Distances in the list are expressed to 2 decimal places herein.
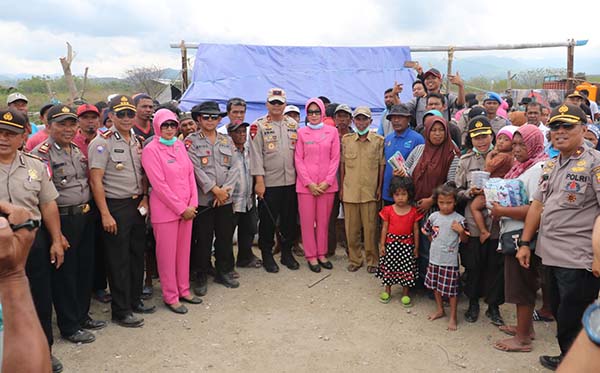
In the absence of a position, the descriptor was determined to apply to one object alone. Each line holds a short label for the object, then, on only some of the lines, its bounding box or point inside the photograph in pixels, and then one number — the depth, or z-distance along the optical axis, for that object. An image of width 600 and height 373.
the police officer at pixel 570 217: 2.97
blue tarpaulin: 10.18
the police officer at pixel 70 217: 3.68
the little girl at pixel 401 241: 4.54
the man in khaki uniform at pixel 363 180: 5.24
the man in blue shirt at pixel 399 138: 4.98
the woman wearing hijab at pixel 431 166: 4.38
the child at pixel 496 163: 3.89
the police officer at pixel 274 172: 5.30
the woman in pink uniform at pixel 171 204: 4.16
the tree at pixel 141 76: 21.75
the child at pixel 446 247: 4.11
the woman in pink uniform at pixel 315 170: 5.33
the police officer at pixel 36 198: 3.13
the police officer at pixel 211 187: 4.70
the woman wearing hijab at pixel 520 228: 3.56
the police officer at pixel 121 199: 3.90
